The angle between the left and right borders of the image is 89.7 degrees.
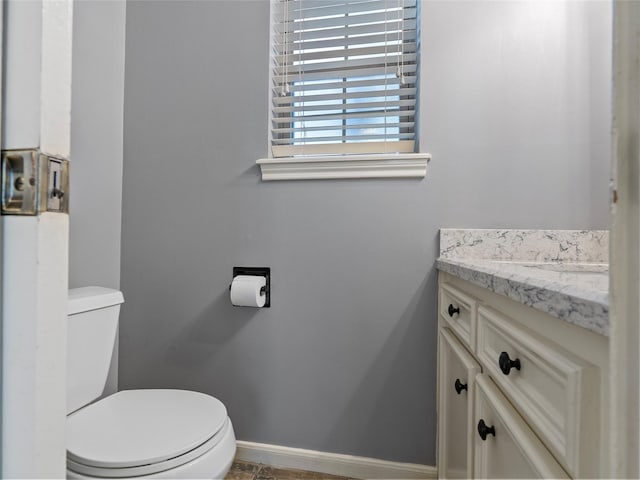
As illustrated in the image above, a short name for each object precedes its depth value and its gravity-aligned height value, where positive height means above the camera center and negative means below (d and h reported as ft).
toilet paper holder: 4.28 -0.43
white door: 1.01 -0.07
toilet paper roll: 4.00 -0.64
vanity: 1.29 -0.68
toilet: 2.48 -1.67
